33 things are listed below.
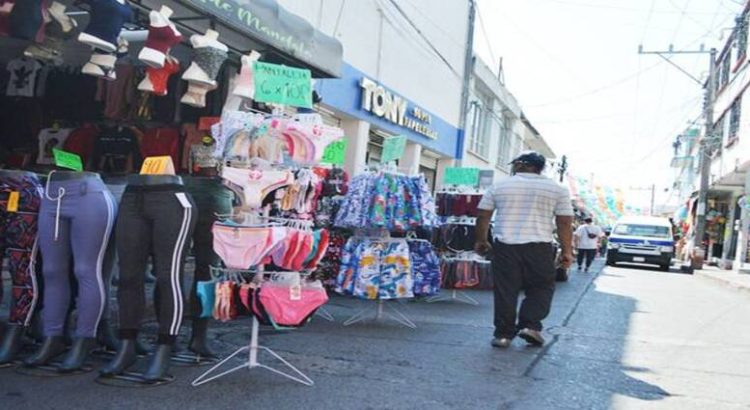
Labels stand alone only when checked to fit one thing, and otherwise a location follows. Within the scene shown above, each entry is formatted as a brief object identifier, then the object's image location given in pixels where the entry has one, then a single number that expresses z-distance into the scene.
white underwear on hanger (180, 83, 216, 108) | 5.65
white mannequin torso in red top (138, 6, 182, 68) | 4.89
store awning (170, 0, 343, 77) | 5.43
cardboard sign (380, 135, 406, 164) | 7.07
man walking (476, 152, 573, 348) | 5.72
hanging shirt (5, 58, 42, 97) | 6.55
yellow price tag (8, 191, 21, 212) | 4.25
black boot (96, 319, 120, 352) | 4.57
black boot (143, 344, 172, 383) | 3.94
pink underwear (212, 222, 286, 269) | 4.02
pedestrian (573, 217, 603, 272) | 17.77
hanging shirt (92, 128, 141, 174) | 6.45
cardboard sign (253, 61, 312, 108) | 4.46
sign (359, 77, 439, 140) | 13.07
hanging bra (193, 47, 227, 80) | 5.46
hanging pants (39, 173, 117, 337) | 4.07
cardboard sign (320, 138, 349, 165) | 6.18
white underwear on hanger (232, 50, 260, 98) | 5.62
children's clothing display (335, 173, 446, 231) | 6.63
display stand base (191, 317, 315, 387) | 4.13
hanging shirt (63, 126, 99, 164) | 6.63
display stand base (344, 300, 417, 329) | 6.65
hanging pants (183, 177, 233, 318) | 4.50
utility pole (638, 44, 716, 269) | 25.17
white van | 22.06
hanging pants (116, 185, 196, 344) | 3.98
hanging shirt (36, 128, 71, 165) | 6.74
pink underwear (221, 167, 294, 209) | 4.19
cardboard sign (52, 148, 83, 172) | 4.22
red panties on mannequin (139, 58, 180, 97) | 5.48
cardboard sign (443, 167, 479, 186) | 9.95
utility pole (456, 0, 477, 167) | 19.16
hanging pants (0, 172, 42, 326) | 4.25
